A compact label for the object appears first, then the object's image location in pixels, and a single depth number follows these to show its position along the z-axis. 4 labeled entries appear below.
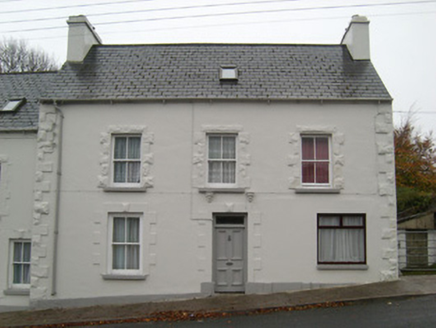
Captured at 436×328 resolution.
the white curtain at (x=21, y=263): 15.06
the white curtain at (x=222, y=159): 14.24
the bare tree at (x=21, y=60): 32.31
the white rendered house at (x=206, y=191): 13.73
